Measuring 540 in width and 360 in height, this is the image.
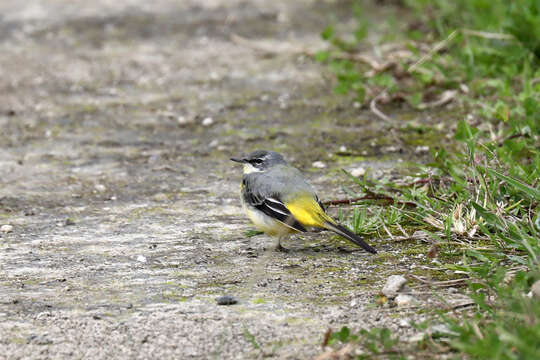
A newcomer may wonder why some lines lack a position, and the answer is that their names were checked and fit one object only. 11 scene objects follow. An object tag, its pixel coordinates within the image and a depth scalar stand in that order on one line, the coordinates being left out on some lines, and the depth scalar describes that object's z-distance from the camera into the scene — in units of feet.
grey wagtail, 28.78
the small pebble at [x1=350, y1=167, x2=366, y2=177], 37.76
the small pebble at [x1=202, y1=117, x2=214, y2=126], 47.57
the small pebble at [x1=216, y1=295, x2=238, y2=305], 24.94
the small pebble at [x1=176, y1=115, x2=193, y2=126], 47.93
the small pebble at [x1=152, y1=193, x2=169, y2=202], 36.56
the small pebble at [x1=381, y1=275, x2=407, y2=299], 24.76
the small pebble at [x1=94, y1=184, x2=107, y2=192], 38.13
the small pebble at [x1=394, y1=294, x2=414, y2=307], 24.13
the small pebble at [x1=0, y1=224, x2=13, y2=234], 32.65
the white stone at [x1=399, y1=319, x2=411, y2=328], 22.71
